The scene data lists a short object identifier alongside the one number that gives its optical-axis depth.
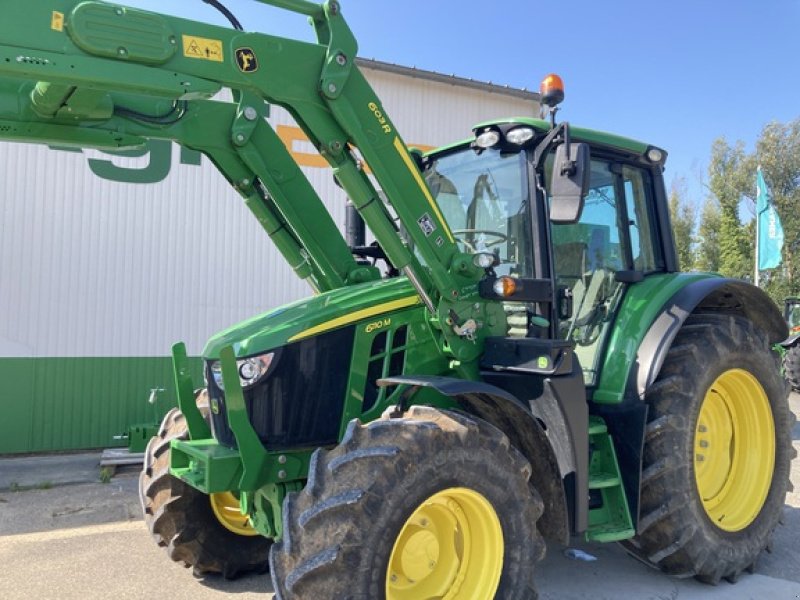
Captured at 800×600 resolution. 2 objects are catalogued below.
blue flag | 15.11
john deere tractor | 2.51
